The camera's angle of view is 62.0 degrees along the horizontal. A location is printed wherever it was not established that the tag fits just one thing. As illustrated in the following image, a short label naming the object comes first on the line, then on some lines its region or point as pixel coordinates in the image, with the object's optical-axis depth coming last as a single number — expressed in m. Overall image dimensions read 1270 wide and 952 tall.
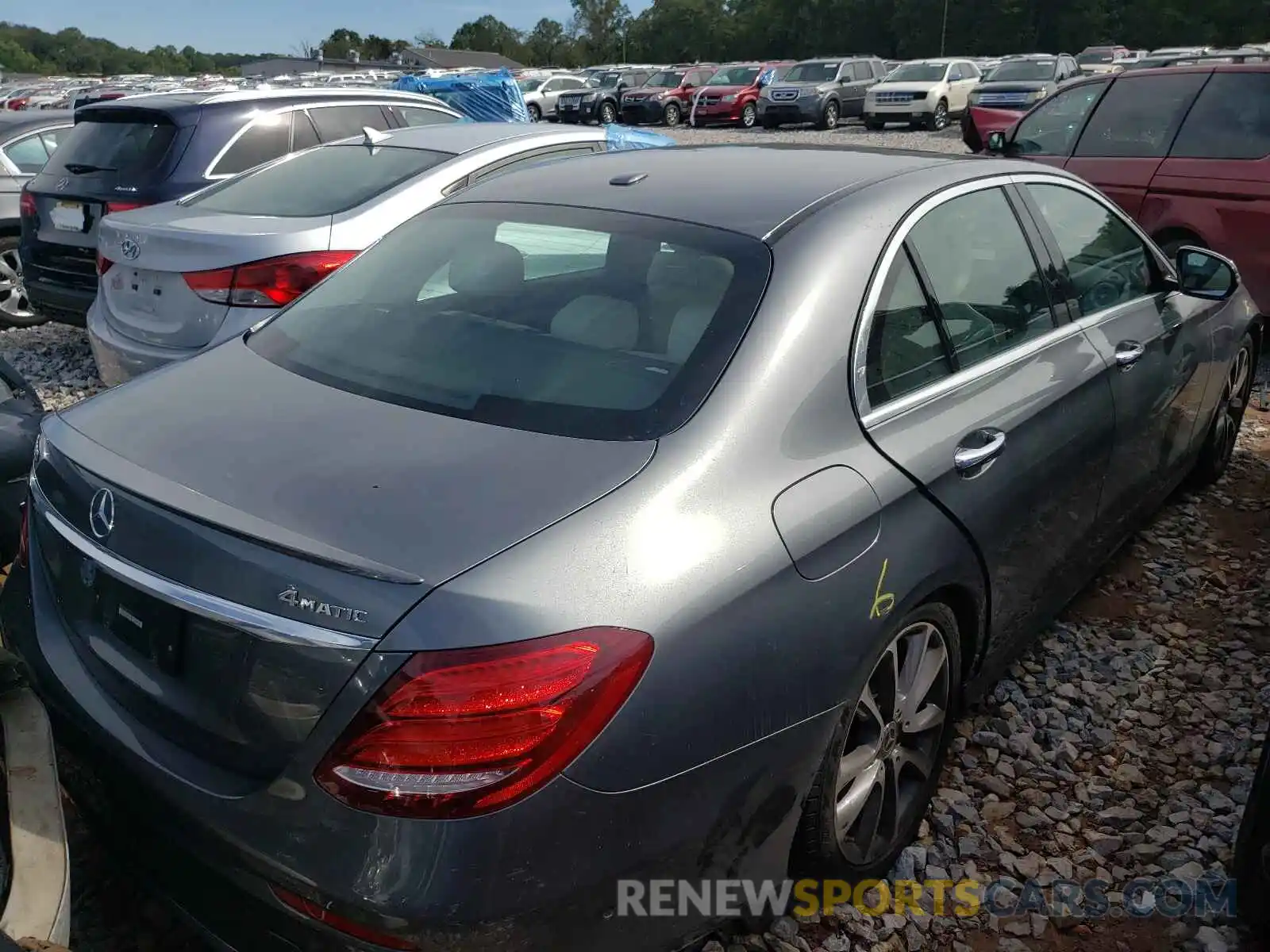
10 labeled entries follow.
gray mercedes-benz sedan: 1.60
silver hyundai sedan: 4.58
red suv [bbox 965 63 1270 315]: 6.55
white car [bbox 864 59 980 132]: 24.78
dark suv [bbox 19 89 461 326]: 6.18
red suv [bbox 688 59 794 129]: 28.38
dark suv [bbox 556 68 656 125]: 31.59
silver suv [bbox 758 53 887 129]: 26.83
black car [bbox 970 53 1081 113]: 21.42
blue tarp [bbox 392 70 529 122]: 16.54
